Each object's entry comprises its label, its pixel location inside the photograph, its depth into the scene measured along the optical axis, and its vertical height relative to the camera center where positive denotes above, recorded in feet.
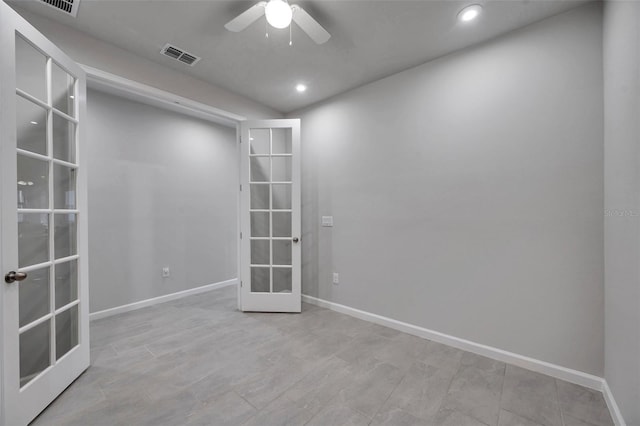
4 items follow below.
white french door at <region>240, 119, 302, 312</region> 10.64 -0.23
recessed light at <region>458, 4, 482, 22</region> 6.20 +4.84
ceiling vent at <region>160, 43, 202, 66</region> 7.84 +4.93
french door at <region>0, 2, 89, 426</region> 4.66 -0.24
